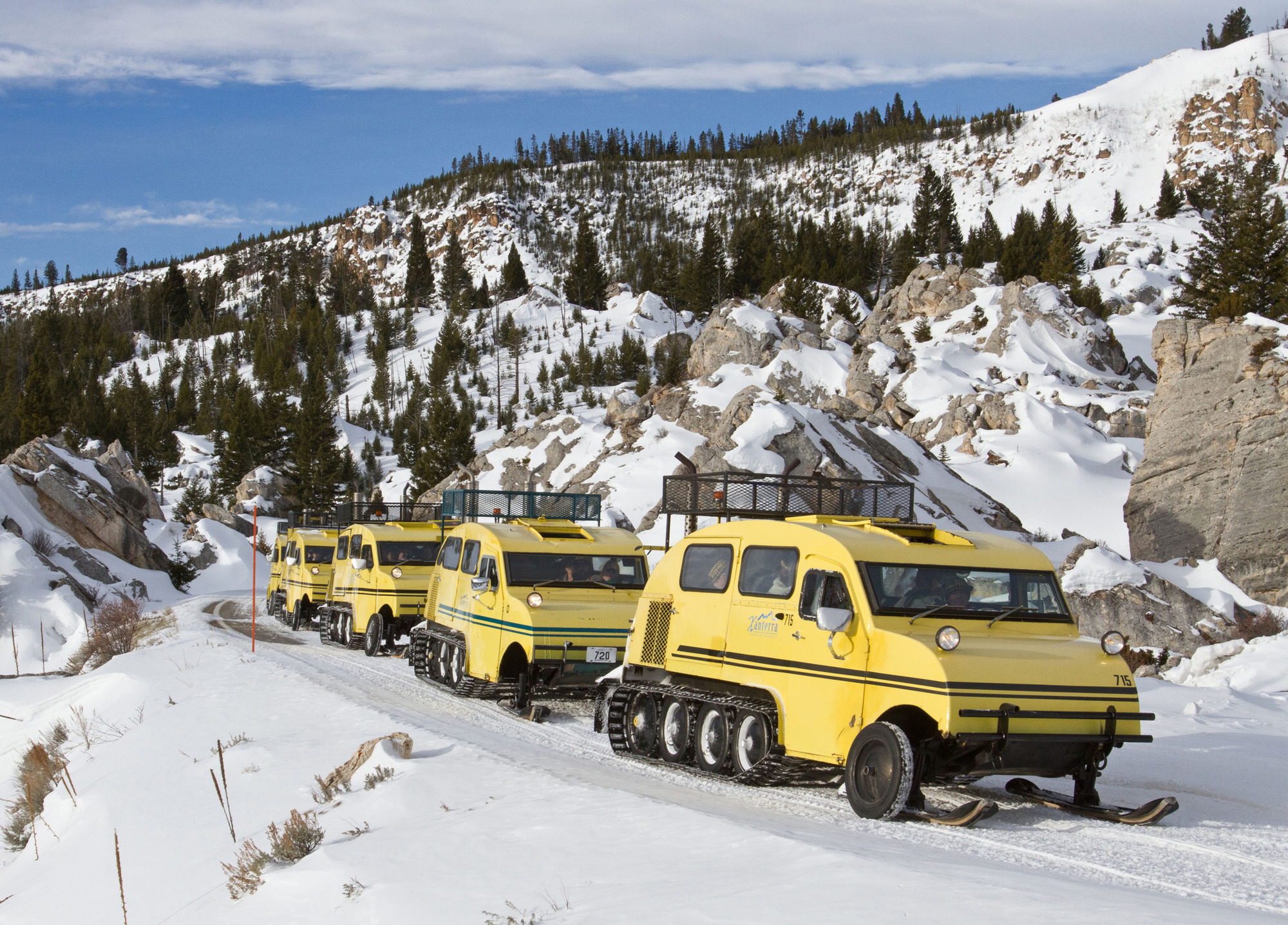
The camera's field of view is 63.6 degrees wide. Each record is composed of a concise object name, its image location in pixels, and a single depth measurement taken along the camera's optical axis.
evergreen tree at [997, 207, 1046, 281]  87.81
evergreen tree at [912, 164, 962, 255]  104.56
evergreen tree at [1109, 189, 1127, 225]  122.82
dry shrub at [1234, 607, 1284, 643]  23.70
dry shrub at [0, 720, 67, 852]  13.84
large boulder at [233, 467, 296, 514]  75.00
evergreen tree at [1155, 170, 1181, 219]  121.00
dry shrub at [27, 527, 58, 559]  35.91
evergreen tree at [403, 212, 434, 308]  149.50
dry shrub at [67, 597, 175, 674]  24.84
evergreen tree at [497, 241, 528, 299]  141.12
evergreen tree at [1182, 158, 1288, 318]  55.62
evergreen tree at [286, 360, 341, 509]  75.75
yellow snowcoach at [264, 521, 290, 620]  31.03
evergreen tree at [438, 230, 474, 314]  140.38
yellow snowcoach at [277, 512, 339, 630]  26.66
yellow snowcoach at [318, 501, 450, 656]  20.42
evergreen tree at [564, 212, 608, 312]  135.62
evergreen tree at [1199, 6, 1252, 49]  197.12
